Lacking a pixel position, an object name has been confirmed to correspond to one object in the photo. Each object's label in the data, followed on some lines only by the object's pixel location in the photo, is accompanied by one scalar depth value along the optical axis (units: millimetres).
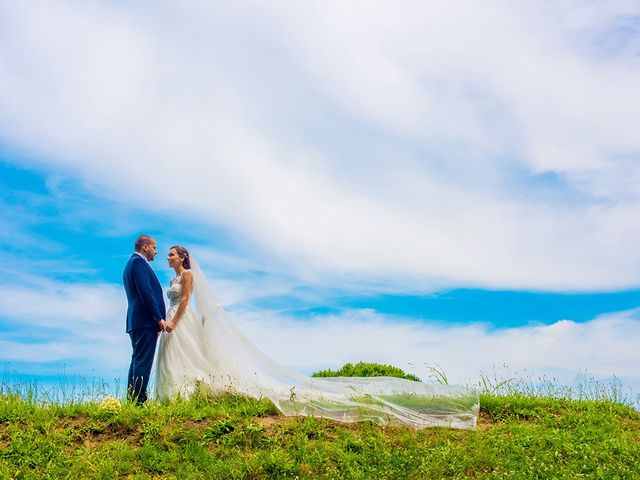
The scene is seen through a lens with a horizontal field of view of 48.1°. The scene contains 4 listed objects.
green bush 18391
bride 12734
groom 14484
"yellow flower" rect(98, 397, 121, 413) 12625
